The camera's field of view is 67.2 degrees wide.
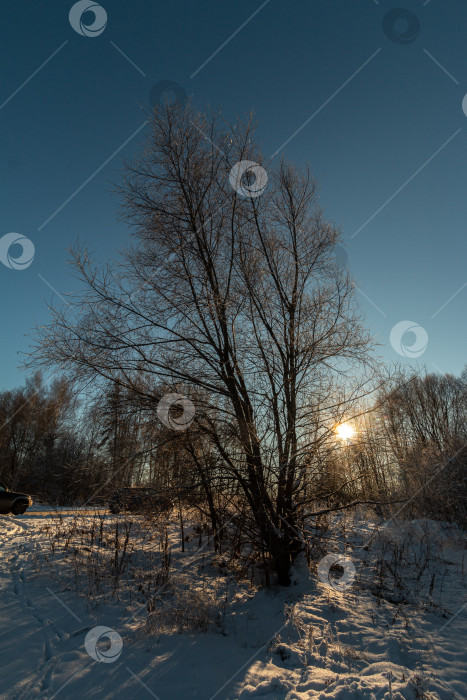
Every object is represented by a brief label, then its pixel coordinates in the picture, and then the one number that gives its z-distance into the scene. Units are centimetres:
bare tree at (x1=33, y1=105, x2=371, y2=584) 524
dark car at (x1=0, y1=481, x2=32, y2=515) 1113
